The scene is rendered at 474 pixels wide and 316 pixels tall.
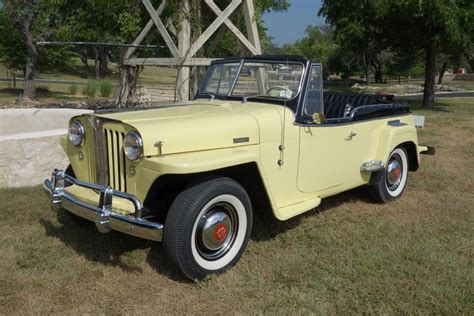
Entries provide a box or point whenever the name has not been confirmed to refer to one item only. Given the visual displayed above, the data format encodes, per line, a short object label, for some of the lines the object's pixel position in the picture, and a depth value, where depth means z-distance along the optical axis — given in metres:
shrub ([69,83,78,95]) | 19.59
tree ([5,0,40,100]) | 14.58
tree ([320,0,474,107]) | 12.72
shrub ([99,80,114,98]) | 17.75
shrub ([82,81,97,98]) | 18.23
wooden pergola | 8.23
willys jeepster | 3.26
